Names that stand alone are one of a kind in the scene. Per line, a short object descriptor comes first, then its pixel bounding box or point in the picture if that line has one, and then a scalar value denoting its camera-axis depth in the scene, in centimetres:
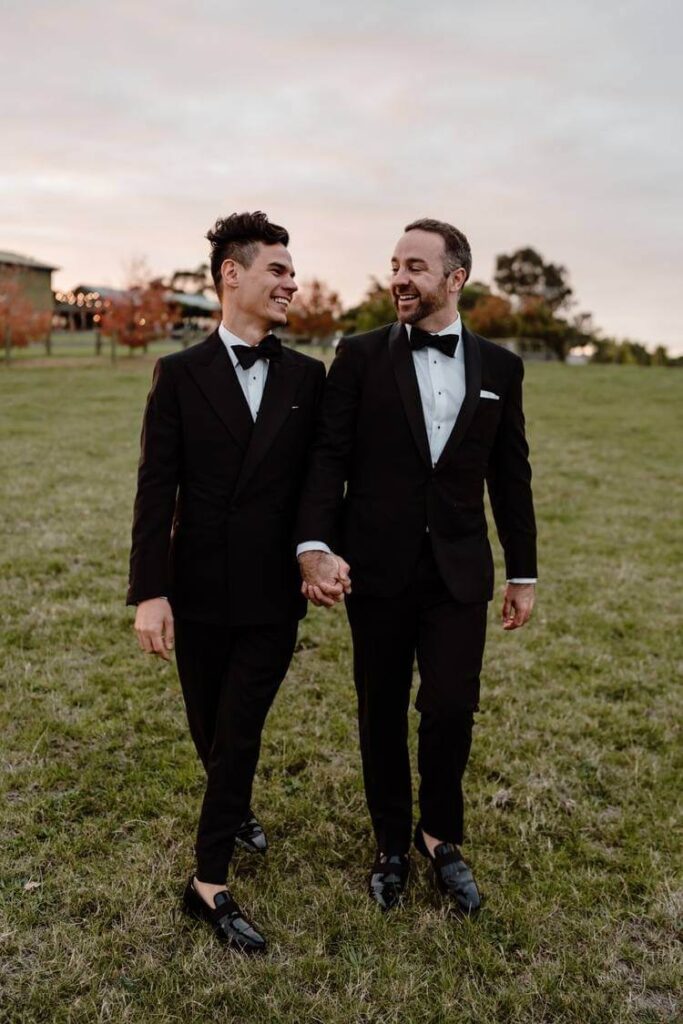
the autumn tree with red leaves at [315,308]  5244
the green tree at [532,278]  8656
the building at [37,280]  7081
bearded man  340
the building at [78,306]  7494
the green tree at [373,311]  5348
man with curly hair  327
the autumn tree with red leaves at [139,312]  4288
